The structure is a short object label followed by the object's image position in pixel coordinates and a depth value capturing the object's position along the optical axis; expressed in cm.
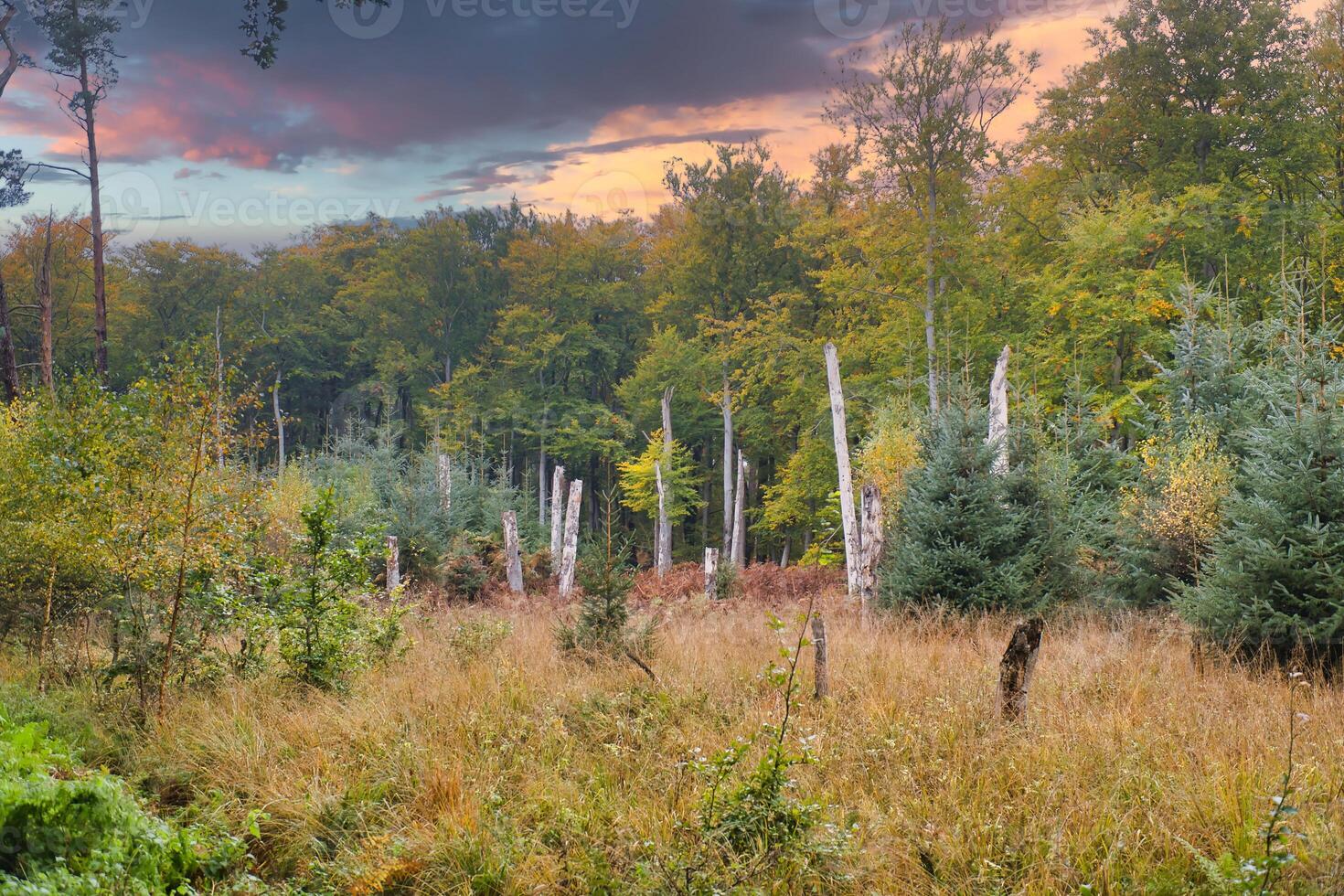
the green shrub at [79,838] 323
